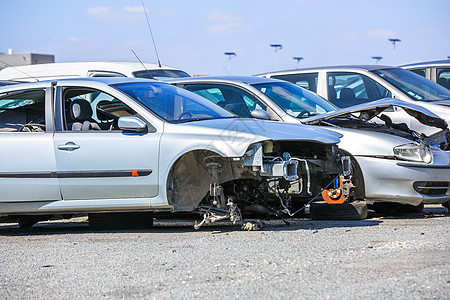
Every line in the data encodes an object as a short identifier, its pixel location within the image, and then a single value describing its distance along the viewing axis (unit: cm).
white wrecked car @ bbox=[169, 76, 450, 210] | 1444
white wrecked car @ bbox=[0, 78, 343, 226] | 1323
